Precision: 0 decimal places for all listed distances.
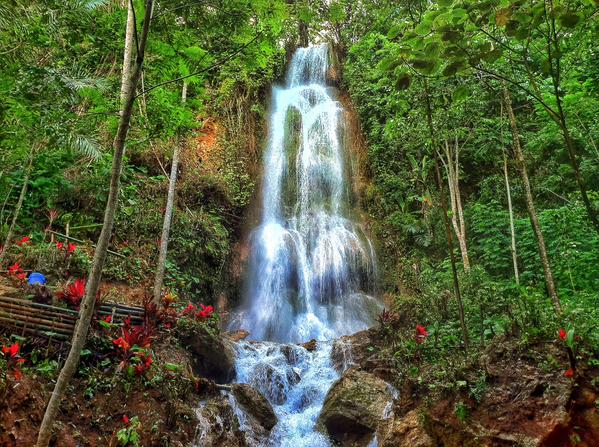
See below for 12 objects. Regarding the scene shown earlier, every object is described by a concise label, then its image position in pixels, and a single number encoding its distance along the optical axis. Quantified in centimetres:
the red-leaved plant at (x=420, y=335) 663
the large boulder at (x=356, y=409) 591
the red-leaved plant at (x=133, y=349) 504
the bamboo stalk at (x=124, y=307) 583
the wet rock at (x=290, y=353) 836
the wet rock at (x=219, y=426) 514
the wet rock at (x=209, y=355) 677
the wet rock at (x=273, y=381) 744
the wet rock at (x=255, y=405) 639
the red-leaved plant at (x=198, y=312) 724
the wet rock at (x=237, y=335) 978
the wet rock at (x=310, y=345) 902
